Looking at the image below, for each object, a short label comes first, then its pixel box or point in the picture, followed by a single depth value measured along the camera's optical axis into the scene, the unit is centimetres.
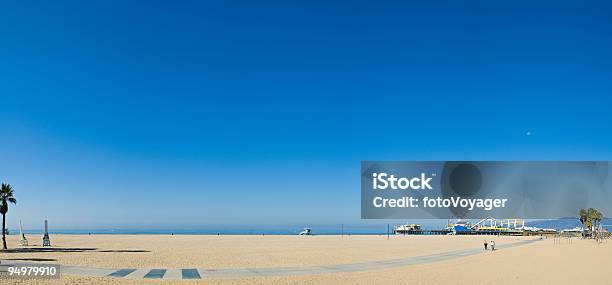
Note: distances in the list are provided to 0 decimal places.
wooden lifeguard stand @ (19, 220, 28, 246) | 4185
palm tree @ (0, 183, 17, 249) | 3763
